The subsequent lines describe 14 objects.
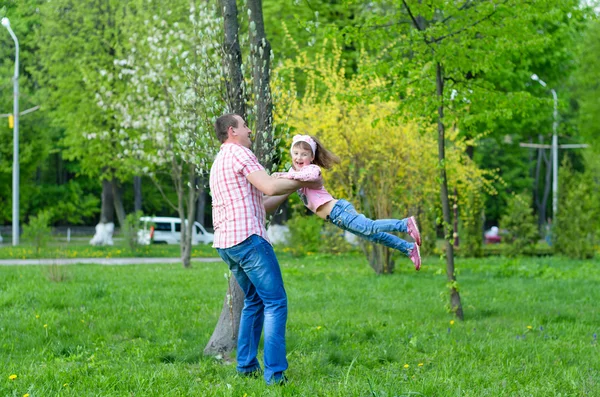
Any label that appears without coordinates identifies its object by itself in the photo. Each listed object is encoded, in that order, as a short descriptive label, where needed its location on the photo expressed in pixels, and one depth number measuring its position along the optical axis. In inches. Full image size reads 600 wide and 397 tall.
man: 188.2
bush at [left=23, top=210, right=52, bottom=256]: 750.5
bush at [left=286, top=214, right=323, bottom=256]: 831.7
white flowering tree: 668.1
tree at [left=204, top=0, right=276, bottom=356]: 241.9
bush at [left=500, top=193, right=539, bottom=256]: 789.2
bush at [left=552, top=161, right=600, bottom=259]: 773.9
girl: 201.2
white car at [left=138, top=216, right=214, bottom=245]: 1406.3
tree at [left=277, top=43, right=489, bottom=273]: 532.1
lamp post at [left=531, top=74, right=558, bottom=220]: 816.9
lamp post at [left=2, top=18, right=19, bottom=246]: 965.8
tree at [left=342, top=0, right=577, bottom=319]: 319.6
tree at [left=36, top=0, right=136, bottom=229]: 938.7
